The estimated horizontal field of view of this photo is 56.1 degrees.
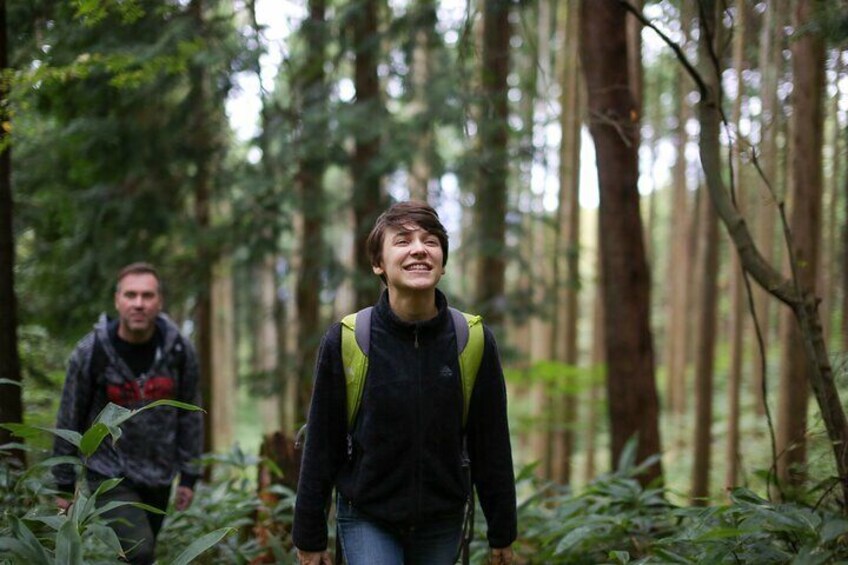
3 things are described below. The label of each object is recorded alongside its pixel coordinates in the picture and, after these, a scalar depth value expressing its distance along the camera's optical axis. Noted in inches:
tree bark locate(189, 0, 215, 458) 428.1
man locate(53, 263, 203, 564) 175.0
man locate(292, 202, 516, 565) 120.6
